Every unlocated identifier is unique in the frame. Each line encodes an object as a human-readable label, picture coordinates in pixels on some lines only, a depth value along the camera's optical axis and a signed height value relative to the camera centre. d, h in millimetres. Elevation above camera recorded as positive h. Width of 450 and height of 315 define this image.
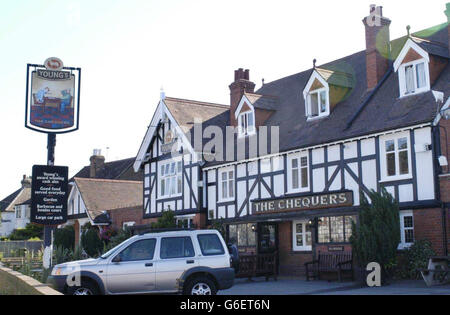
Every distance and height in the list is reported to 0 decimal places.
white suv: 13234 -616
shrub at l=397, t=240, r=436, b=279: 18609 -595
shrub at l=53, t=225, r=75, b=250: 40875 +338
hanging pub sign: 21141 +5238
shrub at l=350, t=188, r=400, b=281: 18766 +193
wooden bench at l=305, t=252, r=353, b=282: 19938 -832
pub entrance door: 24797 +110
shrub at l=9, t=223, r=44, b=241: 54562 +846
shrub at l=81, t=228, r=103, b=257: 35938 -19
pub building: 19719 +3531
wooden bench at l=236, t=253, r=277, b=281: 22234 -951
